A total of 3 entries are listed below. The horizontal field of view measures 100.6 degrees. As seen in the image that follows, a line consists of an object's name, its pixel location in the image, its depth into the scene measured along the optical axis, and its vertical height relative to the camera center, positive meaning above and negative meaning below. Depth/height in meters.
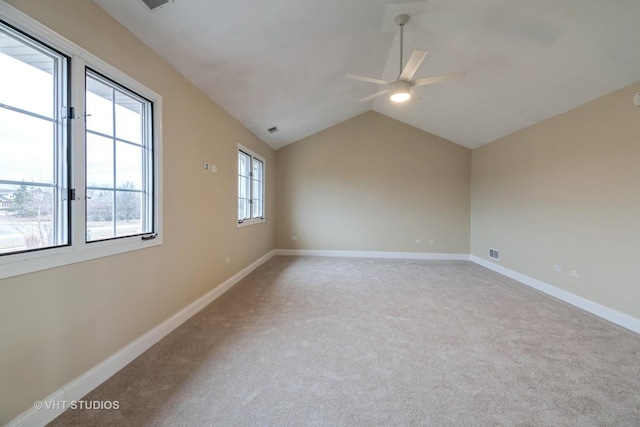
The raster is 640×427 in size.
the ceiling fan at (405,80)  2.54 +1.37
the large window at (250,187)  4.73 +0.46
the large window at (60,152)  1.44 +0.37
